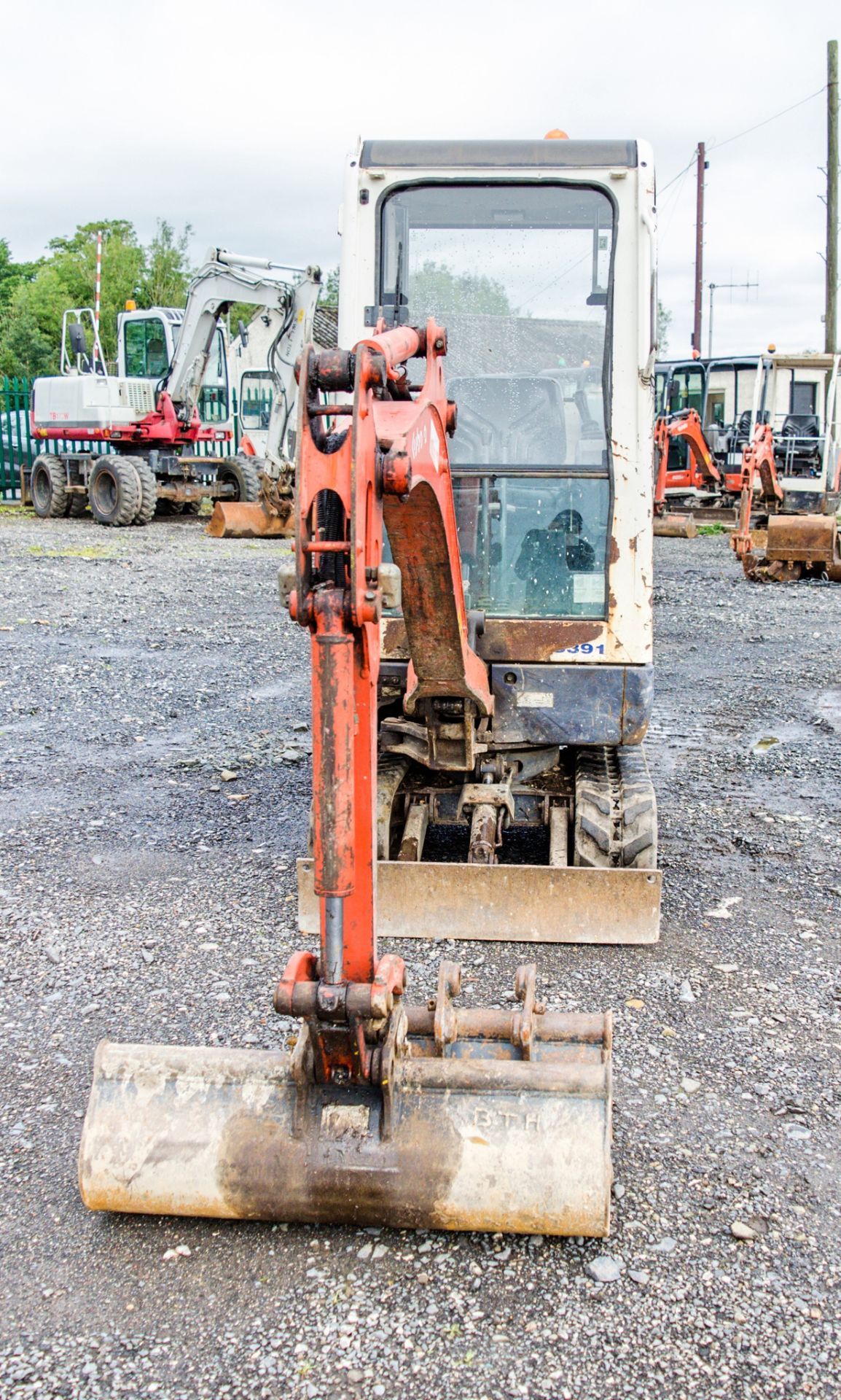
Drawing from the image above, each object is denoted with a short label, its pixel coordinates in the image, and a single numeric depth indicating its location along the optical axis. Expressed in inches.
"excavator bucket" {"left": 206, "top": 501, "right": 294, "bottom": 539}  709.9
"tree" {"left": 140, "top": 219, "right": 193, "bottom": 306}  1371.8
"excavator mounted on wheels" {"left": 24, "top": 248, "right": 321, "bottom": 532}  695.7
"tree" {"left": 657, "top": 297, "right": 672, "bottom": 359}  1813.5
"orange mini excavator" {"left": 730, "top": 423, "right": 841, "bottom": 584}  596.7
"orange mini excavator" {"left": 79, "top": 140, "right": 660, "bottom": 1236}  106.8
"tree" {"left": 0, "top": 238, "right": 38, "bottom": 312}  1859.0
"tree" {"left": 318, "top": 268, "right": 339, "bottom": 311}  1443.4
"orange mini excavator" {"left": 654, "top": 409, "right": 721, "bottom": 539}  836.0
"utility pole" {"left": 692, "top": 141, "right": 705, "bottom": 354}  1405.0
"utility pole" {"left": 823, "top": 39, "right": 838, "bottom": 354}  952.3
